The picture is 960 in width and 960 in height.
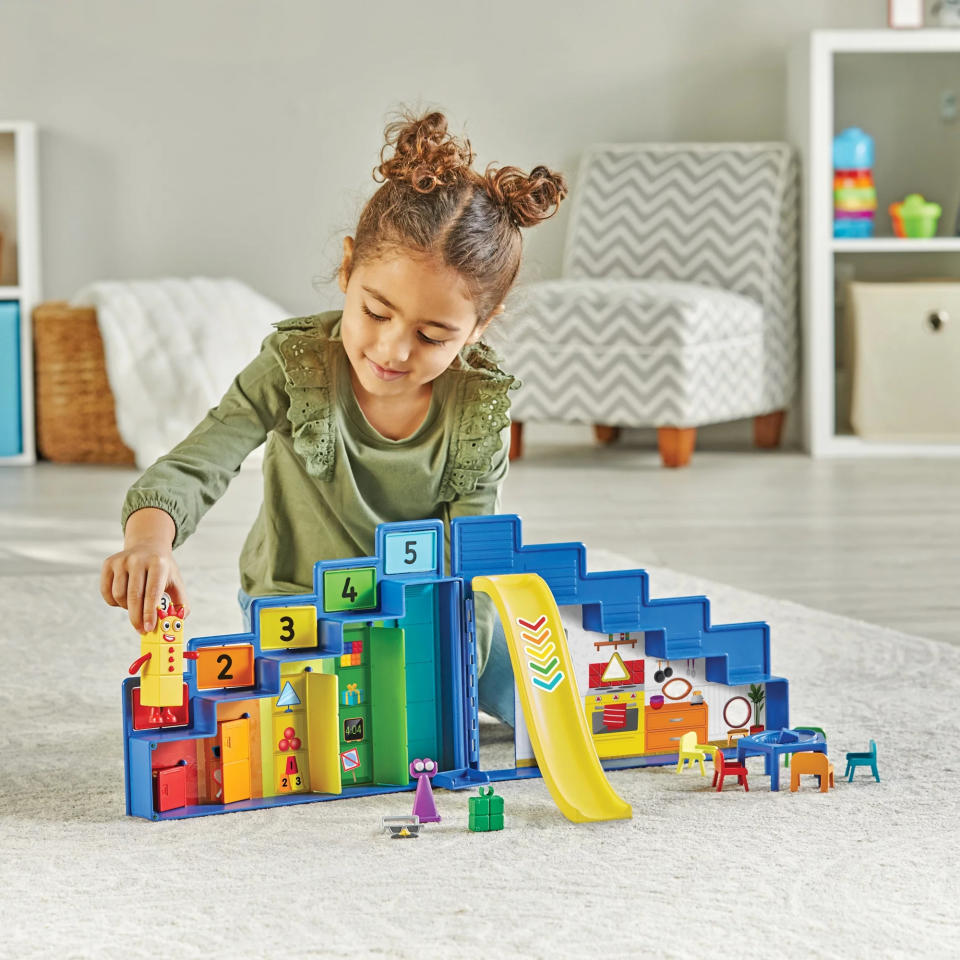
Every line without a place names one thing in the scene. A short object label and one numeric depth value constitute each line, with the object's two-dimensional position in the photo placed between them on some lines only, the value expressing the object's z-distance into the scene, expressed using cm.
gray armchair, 510
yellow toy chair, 280
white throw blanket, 518
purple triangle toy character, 267
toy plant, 285
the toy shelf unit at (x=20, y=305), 545
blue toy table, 275
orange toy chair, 274
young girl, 276
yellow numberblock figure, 263
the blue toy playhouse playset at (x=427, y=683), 269
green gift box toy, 265
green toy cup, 549
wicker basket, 532
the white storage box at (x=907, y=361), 541
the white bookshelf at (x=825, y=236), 541
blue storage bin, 544
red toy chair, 275
